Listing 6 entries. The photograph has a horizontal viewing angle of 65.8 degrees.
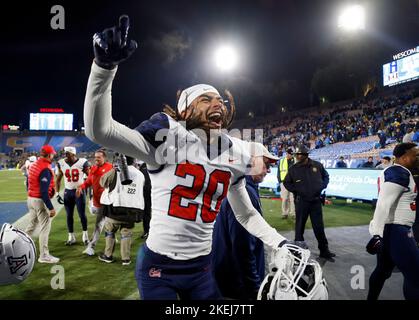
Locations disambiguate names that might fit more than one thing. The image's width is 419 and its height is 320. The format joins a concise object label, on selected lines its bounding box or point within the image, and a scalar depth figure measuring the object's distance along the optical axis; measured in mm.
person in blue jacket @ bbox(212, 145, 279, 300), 3068
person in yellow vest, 9406
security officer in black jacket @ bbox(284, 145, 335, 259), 6098
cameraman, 5446
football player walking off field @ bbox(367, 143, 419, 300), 3342
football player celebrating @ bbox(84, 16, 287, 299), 1805
